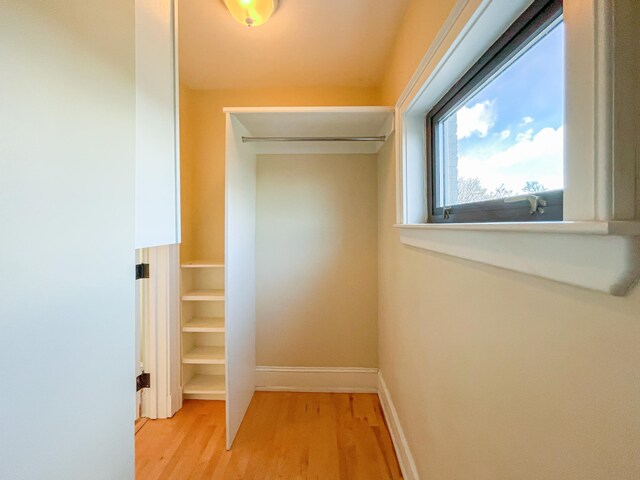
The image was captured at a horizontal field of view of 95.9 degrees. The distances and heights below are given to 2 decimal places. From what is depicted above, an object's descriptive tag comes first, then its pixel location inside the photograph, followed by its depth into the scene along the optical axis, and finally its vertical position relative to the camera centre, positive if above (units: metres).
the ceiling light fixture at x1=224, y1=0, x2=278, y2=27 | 1.44 +1.17
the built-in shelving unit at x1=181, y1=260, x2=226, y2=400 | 2.18 -0.68
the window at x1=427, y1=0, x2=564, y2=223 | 0.69 +0.33
